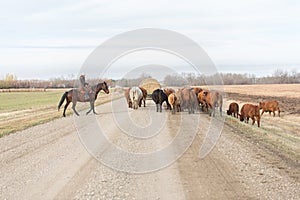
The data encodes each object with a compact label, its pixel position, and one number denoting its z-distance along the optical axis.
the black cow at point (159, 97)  28.58
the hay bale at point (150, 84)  30.83
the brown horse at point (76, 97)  26.44
